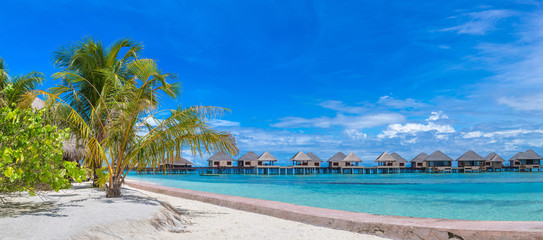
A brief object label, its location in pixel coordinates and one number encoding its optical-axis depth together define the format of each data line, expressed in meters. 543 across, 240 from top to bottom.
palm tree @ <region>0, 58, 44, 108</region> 14.19
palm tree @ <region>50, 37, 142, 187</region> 11.87
